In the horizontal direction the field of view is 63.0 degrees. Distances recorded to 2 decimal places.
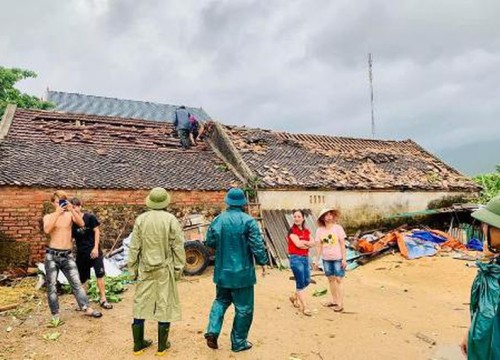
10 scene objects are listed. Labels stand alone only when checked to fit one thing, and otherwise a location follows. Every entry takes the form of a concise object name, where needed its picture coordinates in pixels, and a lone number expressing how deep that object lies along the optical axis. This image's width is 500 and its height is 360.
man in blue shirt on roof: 15.71
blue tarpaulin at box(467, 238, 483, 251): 12.77
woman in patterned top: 6.72
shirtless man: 5.80
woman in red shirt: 6.51
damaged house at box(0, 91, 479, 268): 10.91
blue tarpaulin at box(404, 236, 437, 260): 12.06
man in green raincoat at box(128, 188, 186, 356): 4.78
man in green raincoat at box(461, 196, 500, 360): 2.34
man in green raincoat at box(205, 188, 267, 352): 4.78
